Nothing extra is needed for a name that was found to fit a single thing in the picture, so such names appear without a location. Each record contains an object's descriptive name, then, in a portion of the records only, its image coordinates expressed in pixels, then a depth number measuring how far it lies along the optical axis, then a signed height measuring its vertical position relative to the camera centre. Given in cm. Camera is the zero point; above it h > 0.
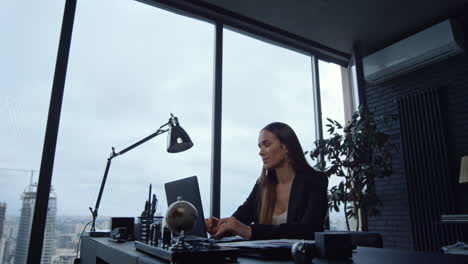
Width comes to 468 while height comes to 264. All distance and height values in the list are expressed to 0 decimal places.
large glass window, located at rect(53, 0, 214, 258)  256 +87
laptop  115 +3
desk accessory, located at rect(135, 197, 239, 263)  72 -10
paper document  90 -12
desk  83 -15
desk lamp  202 +40
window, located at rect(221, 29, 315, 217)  326 +114
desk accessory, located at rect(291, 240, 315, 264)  76 -11
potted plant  333 +42
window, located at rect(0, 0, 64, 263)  230 +71
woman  135 +4
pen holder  114 -10
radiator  332 +36
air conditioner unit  340 +167
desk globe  89 -4
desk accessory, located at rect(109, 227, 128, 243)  156 -15
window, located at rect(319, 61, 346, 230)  387 +136
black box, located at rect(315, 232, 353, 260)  87 -11
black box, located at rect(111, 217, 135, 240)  191 -11
